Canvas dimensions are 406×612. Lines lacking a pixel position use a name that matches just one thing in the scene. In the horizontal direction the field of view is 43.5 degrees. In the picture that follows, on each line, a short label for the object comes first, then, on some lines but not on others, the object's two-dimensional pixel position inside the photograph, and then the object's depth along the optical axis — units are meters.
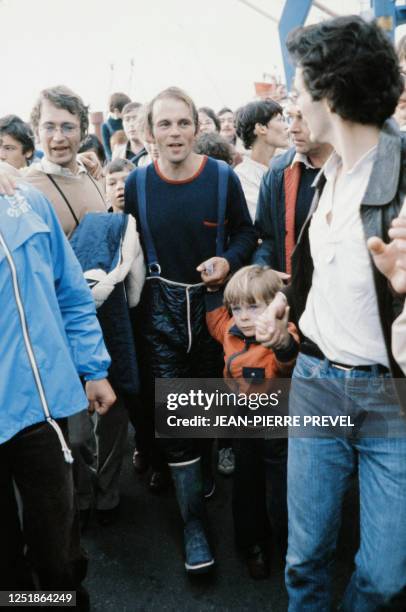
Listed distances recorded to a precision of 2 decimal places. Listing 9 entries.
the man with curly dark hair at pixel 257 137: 3.22
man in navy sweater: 2.34
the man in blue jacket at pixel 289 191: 2.24
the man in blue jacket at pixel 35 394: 1.51
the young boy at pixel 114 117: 6.42
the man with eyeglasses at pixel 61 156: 2.40
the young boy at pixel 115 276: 2.29
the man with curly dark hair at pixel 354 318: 1.39
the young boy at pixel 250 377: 2.15
